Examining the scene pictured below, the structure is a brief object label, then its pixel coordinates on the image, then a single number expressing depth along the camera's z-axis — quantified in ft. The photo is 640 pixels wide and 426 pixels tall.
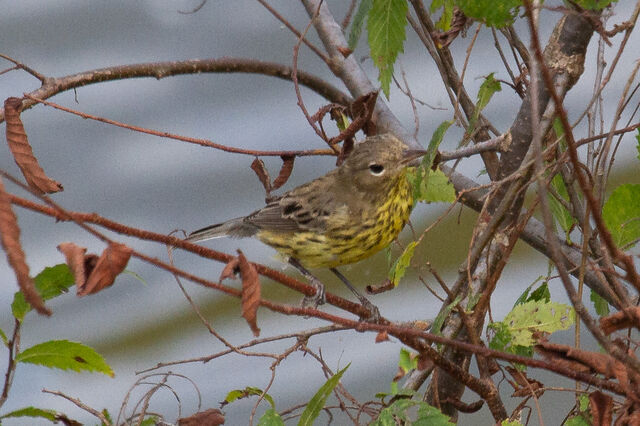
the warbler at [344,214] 25.98
